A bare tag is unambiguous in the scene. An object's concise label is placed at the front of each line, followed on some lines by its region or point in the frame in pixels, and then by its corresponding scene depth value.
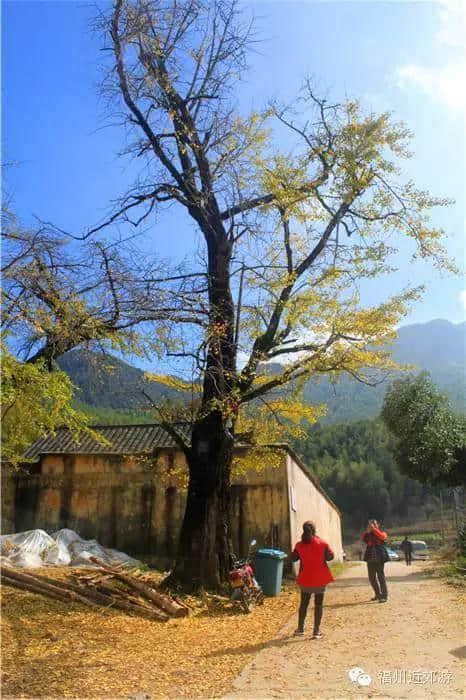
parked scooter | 10.73
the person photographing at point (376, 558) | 11.34
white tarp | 15.19
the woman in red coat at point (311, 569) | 8.29
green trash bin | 13.19
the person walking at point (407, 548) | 28.25
